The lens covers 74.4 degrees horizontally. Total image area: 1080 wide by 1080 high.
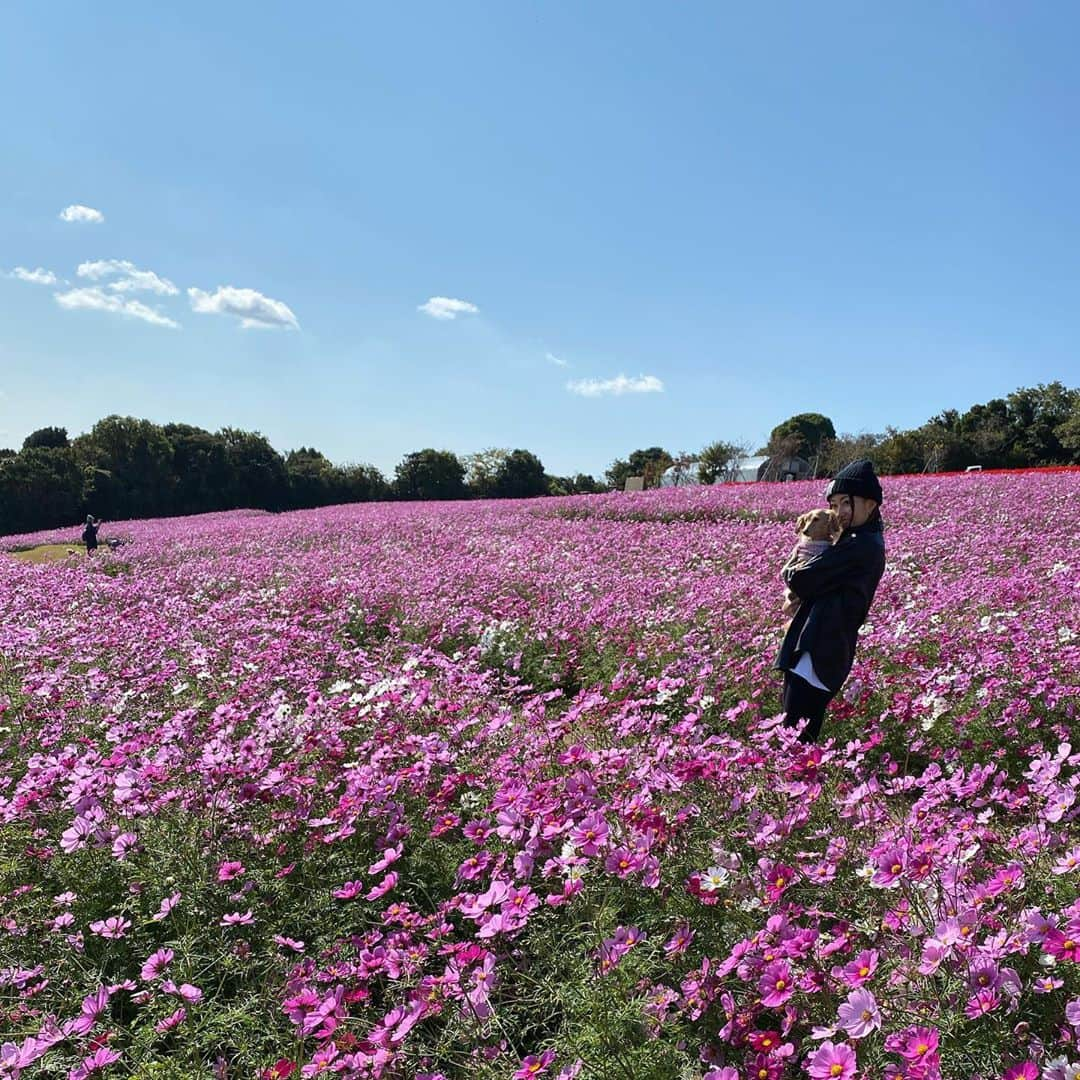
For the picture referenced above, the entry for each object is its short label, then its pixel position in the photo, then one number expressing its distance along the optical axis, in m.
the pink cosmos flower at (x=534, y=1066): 1.58
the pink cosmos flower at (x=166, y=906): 2.22
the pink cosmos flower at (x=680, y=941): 1.91
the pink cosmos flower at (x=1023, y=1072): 1.25
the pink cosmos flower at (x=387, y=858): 2.29
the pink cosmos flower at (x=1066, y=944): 1.40
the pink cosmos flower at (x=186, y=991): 1.91
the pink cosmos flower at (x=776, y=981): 1.61
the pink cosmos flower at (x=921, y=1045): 1.30
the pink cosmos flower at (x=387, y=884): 2.12
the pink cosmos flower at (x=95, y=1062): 1.66
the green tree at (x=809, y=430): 71.88
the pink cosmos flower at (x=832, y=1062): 1.37
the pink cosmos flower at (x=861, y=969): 1.49
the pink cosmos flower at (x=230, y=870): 2.34
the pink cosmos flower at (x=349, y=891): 2.25
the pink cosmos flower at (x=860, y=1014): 1.42
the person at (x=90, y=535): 15.85
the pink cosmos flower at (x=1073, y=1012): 1.30
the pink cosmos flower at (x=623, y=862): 1.94
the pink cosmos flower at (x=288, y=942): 2.06
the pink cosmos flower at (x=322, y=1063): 1.59
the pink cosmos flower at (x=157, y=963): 1.98
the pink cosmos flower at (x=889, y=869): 1.69
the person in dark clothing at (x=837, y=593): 3.41
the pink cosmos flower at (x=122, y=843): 2.43
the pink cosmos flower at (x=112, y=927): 2.30
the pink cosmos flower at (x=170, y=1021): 1.86
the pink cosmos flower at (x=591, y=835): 1.99
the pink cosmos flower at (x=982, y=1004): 1.33
